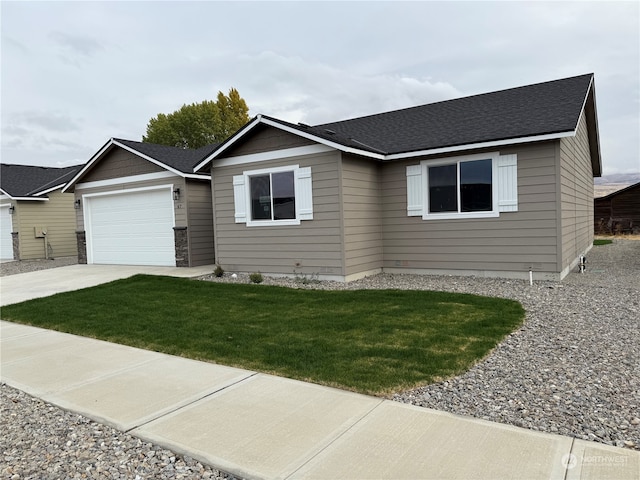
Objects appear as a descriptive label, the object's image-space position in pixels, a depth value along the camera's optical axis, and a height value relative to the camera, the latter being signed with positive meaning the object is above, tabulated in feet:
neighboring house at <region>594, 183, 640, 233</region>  80.64 -0.86
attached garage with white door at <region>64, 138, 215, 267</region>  45.24 +1.84
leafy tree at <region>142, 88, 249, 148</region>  125.70 +27.05
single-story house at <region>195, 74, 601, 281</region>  31.01 +1.70
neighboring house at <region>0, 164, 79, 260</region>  61.21 +1.29
